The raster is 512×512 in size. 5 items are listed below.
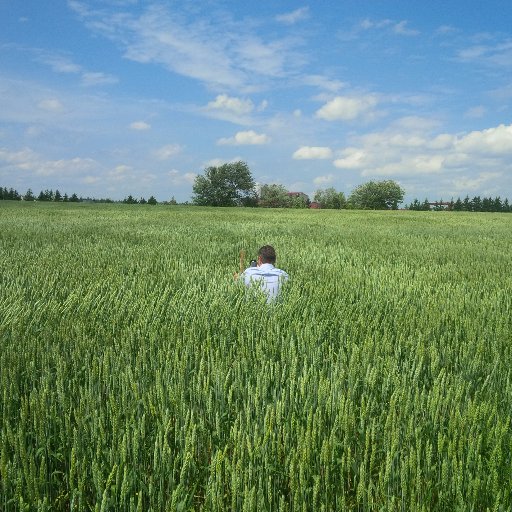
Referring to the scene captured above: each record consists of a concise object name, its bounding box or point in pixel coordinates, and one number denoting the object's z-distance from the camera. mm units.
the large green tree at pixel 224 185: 93125
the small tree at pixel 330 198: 104312
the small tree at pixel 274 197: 96812
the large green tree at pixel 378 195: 111500
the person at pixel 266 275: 5871
